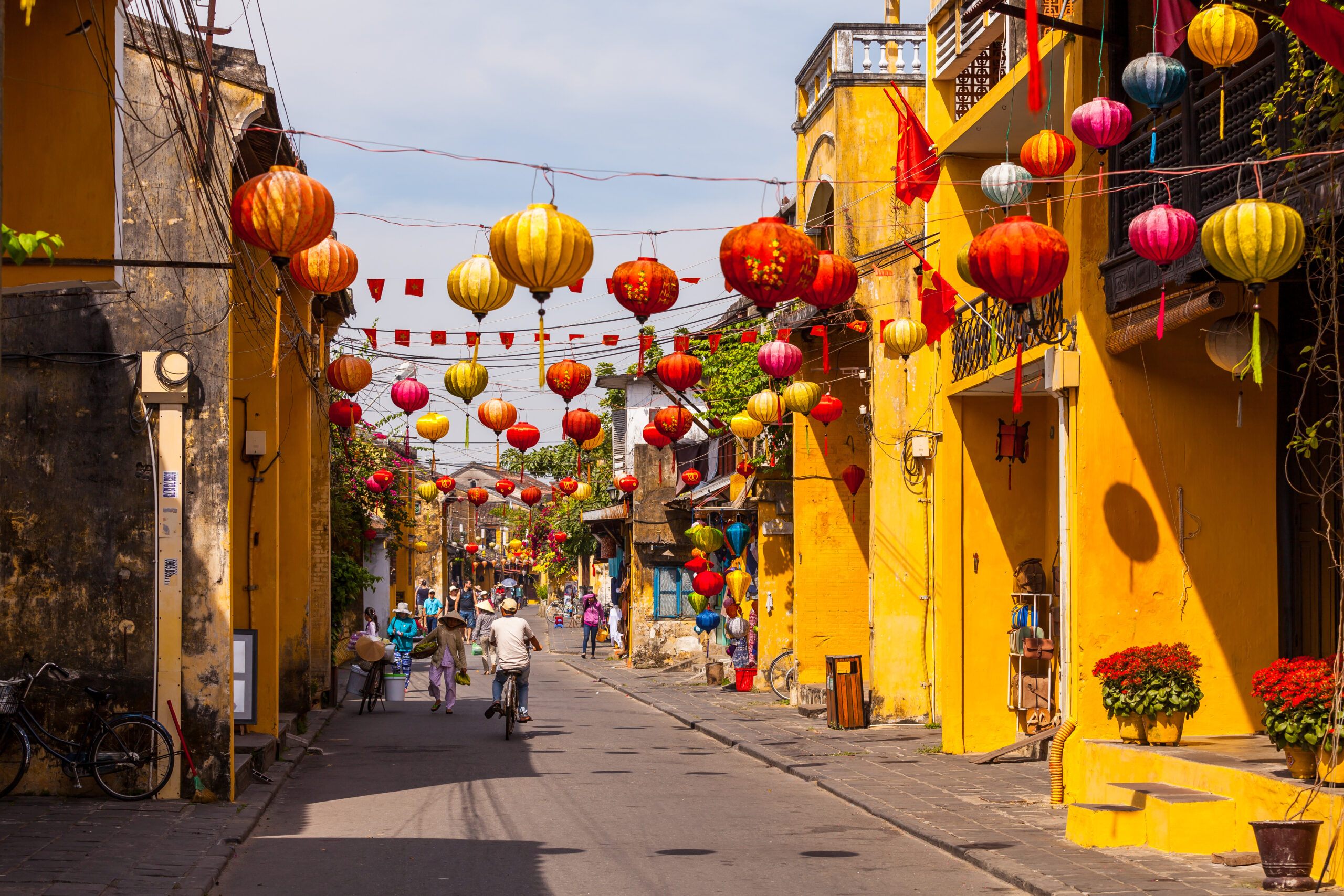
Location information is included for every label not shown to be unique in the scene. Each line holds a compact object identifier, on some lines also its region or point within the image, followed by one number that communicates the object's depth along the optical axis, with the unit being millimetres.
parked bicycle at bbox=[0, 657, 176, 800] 12172
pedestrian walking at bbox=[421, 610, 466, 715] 22703
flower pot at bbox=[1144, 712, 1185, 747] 11648
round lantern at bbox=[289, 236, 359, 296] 12547
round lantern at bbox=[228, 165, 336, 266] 9812
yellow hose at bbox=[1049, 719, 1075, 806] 12516
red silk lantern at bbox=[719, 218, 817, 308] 11070
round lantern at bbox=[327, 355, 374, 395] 19703
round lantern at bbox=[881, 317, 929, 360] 16453
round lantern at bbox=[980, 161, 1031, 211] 12016
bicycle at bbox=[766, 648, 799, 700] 26172
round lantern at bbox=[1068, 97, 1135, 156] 10484
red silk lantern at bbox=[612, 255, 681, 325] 12523
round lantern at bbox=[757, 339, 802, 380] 18438
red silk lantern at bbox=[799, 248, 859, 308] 14078
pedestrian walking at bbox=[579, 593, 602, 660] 42906
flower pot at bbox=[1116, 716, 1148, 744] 11789
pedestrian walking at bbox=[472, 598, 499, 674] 22292
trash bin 19906
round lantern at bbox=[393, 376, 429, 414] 19344
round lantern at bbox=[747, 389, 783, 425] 20641
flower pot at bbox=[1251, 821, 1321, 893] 8352
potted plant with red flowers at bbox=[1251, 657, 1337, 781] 8852
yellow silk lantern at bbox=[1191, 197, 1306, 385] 8453
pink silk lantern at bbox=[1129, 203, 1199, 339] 9828
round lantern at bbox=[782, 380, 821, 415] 19938
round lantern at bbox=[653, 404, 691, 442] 22016
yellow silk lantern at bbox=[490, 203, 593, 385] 10312
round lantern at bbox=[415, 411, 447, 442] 22141
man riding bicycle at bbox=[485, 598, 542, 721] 19297
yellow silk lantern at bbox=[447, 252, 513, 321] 12195
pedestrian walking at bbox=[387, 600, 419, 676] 28234
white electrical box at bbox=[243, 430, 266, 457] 16906
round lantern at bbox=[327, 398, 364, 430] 22484
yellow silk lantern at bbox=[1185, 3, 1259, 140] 9258
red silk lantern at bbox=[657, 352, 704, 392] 18391
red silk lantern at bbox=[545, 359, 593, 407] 18469
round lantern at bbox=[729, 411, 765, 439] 22531
